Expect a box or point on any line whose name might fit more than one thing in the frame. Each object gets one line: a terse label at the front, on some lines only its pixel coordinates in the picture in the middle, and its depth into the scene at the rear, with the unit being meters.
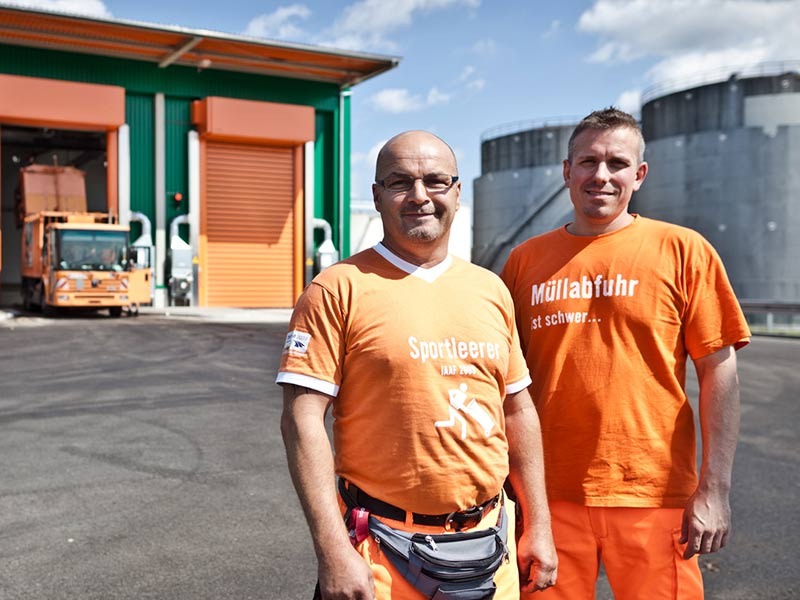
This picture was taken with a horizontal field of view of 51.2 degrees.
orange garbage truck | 22.09
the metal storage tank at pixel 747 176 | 27.77
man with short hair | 2.85
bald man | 2.32
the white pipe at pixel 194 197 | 28.23
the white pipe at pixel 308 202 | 30.17
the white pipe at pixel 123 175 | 27.22
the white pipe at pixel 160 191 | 27.74
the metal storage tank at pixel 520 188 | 40.72
